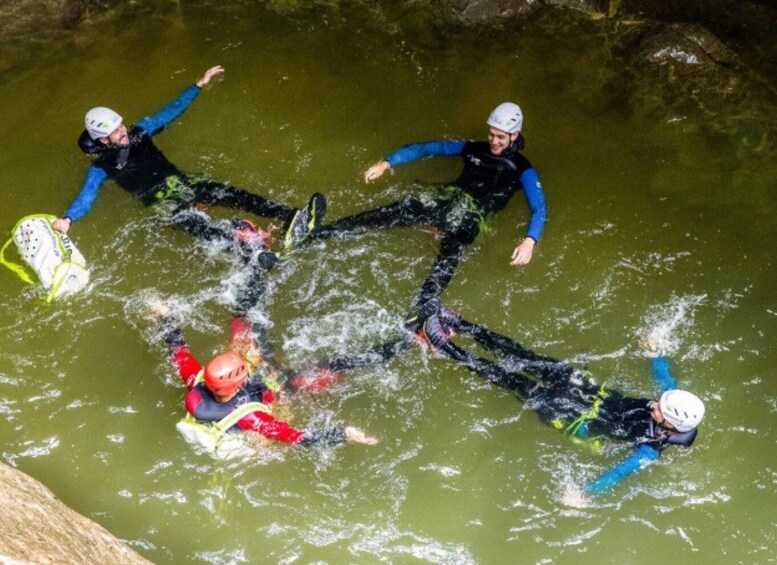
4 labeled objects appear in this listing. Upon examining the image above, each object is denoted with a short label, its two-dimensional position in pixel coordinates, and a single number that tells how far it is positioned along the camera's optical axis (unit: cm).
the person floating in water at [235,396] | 593
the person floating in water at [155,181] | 765
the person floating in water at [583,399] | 624
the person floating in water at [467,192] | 766
